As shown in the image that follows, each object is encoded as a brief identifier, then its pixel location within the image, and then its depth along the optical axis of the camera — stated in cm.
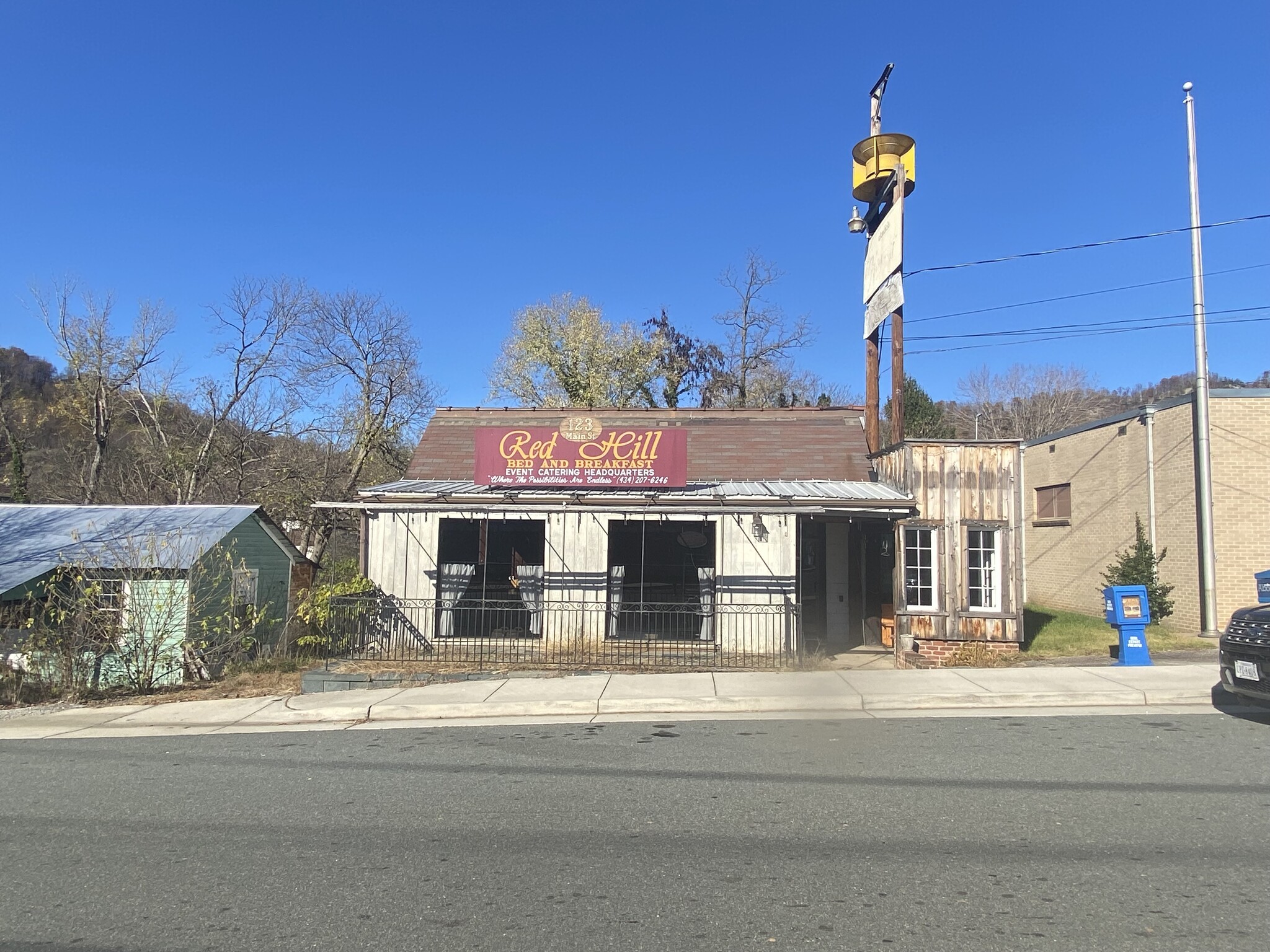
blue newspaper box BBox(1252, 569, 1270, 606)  1217
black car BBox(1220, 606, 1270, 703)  813
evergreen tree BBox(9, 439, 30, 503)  2731
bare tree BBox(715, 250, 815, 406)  4128
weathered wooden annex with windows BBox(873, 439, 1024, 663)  1352
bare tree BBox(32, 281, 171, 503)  2703
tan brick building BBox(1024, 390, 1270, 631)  1608
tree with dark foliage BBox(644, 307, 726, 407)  4103
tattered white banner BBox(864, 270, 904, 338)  1531
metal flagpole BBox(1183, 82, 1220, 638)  1500
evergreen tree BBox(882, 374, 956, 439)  3350
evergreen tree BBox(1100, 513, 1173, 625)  1619
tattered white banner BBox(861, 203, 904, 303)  1549
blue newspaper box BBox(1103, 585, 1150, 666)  1179
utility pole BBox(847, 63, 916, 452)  1527
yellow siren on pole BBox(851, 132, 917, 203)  1605
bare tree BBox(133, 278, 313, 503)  2612
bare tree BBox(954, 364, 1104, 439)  4572
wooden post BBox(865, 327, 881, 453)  1633
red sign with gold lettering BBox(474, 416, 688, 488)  1384
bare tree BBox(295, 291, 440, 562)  2848
